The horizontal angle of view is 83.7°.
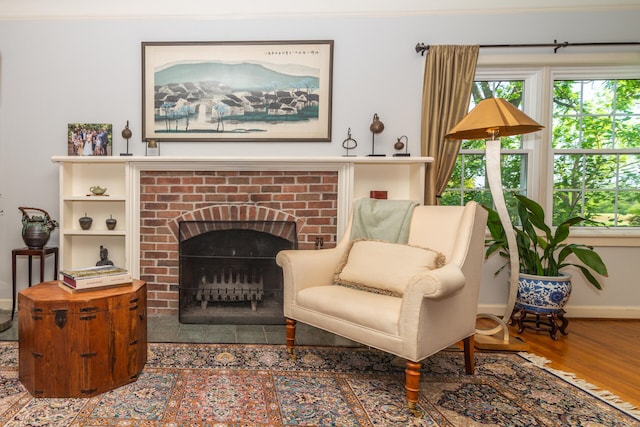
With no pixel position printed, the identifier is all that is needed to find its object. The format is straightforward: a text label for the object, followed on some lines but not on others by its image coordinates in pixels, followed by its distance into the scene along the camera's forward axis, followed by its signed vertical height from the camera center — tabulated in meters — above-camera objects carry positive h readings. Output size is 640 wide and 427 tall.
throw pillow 1.98 -0.38
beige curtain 2.99 +0.86
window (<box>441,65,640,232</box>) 3.18 +0.46
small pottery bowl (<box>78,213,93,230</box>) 2.98 -0.24
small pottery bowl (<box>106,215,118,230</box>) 2.99 -0.24
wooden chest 1.67 -0.71
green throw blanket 2.28 -0.13
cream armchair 1.64 -0.50
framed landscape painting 3.06 +0.91
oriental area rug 1.56 -0.97
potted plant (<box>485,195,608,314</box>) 2.61 -0.44
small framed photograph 3.04 +0.46
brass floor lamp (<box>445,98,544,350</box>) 2.16 +0.40
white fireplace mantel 2.85 +0.15
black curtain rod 2.98 +1.33
